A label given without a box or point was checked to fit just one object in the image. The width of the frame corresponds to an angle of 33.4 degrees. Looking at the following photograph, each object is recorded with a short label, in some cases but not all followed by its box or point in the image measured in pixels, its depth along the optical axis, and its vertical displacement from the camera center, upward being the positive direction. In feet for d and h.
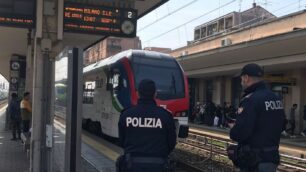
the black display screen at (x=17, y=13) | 30.09 +4.95
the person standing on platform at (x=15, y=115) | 53.47 -2.01
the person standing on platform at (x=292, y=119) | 81.61 -3.22
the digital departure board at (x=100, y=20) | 31.37 +4.96
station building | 72.02 +6.42
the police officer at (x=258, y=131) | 15.44 -1.00
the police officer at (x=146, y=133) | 14.78 -1.05
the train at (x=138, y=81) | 49.42 +1.55
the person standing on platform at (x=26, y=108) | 47.47 -1.12
